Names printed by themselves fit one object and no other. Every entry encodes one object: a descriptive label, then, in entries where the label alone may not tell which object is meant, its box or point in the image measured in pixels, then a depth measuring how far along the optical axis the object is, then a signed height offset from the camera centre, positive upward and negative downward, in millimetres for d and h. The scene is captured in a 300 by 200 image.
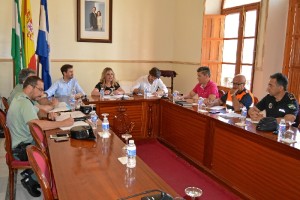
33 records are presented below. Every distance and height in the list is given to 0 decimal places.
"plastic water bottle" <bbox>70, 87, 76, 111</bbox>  3140 -470
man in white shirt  4404 -332
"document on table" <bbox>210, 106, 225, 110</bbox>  3387 -496
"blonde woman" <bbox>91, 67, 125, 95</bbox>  4199 -316
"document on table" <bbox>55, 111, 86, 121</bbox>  2644 -520
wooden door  3943 +291
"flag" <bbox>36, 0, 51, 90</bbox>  4438 +282
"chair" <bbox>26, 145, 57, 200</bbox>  1322 -545
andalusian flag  4273 +288
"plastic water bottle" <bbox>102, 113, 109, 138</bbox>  2214 -511
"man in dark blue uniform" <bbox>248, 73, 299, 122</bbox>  2812 -337
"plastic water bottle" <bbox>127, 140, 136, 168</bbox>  1630 -538
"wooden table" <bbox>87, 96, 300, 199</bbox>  2152 -788
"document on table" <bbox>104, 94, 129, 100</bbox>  3904 -470
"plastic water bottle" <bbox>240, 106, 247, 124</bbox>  2800 -484
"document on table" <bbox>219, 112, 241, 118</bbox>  2984 -514
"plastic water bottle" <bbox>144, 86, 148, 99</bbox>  4201 -422
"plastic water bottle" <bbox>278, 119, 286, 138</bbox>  2260 -492
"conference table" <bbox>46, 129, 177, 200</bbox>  1343 -611
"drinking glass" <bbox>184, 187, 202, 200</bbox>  1315 -604
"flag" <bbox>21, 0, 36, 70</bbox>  4352 +404
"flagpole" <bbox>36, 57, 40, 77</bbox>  4556 -47
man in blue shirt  3986 -352
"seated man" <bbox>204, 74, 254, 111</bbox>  3287 -329
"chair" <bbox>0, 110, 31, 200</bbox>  2228 -846
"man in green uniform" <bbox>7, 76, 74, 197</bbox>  2295 -481
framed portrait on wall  5406 +845
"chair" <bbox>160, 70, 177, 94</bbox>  5691 -155
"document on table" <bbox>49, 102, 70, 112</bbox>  2997 -510
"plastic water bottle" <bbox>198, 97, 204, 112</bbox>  3369 -445
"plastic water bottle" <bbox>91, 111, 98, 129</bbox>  2446 -505
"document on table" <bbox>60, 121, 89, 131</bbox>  2346 -540
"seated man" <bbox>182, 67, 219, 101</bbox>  3879 -285
